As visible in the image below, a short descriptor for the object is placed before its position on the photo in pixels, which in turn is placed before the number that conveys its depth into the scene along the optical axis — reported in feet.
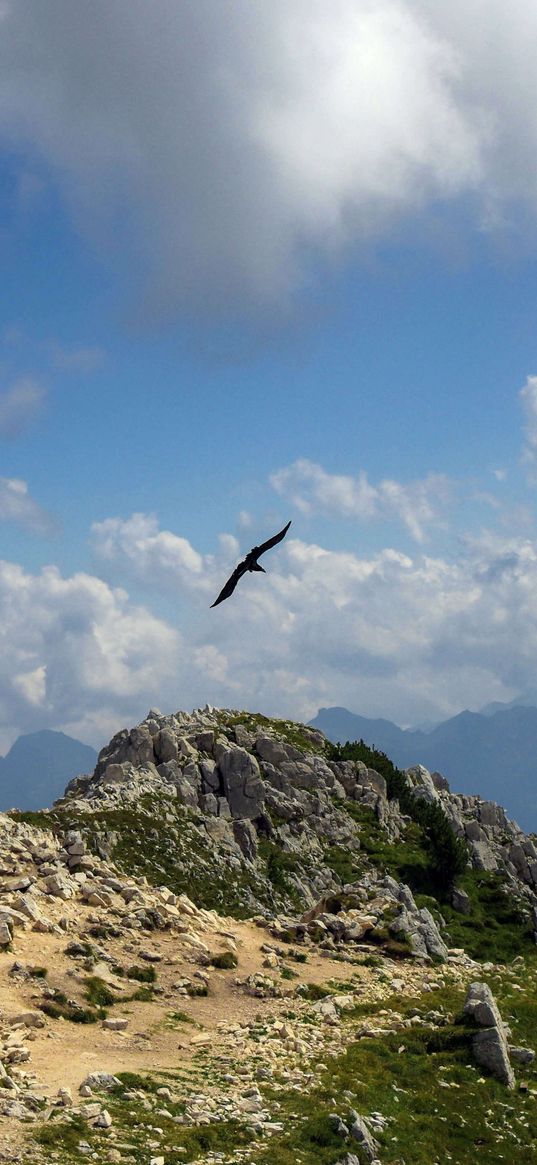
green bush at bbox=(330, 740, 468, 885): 282.71
